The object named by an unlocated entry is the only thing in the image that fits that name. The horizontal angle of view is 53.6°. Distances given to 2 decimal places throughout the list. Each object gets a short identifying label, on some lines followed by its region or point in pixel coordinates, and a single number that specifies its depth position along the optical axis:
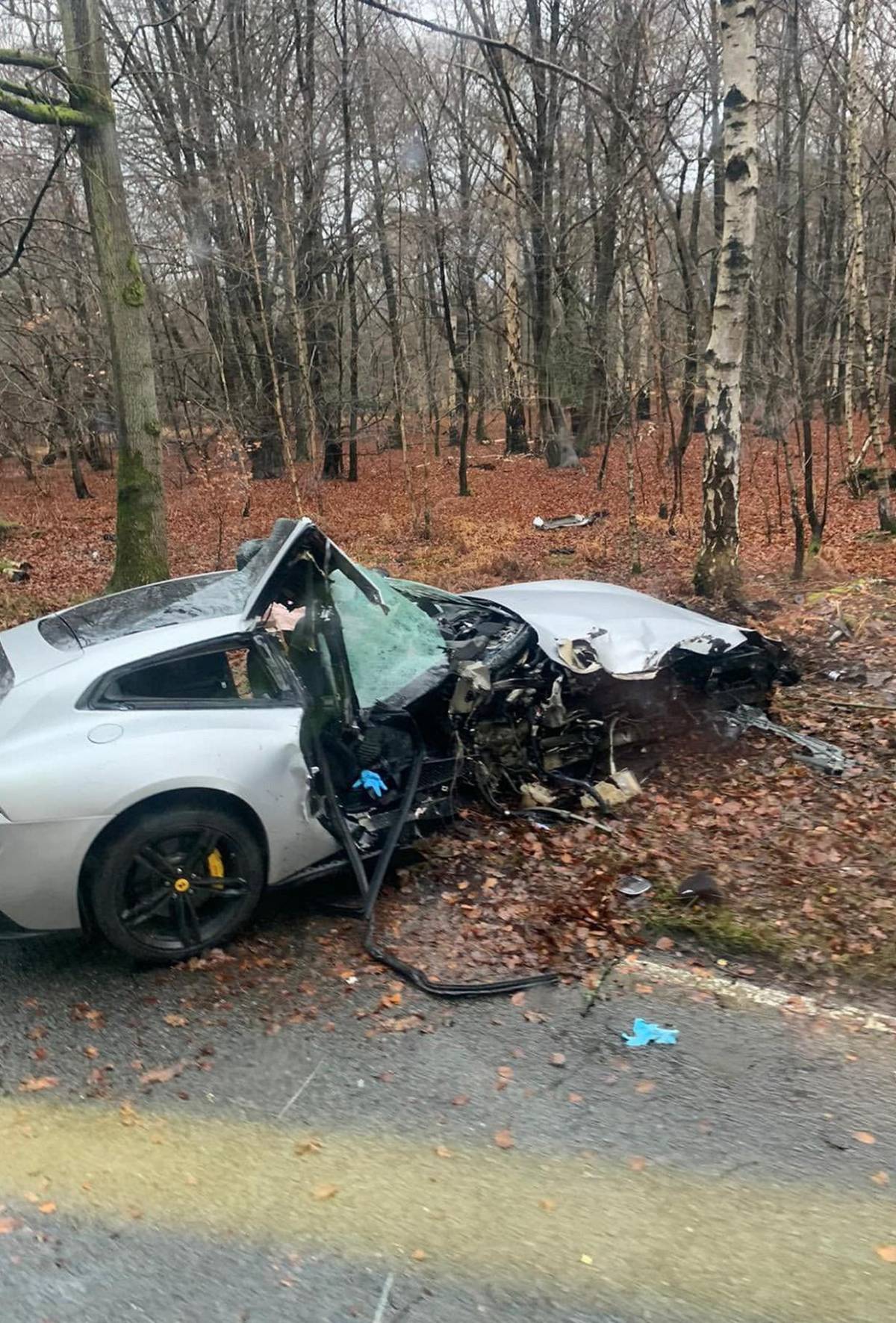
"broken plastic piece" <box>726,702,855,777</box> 5.45
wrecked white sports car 3.64
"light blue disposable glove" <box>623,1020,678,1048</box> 3.40
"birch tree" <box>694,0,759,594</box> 8.00
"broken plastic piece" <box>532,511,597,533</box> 16.88
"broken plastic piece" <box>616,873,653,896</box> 4.39
